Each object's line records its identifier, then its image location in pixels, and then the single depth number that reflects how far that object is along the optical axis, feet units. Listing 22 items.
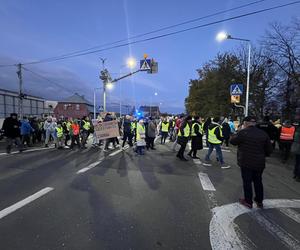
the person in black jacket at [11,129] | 28.63
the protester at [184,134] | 25.75
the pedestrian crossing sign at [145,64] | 45.93
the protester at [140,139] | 28.77
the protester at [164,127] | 40.77
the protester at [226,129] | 35.39
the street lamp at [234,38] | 49.62
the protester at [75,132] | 34.10
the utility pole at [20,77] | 62.92
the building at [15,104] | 94.55
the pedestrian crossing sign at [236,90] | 43.33
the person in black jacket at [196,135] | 26.08
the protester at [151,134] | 33.35
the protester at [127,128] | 34.58
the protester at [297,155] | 19.00
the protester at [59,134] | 34.73
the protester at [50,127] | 34.82
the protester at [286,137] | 25.50
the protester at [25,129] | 34.73
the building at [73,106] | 172.21
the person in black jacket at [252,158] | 12.49
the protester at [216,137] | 23.45
